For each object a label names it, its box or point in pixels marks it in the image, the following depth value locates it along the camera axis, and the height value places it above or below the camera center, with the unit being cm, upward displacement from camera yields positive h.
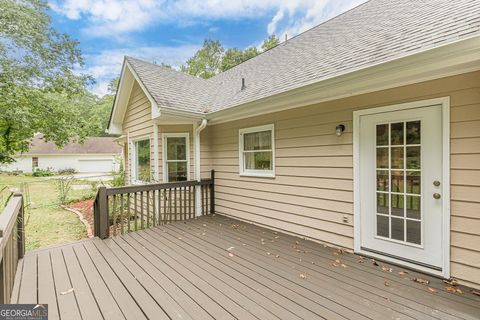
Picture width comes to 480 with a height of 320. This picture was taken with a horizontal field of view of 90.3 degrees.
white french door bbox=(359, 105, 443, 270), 277 -38
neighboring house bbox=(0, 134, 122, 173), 2581 +5
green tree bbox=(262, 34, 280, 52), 1695 +826
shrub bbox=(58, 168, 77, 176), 2408 -134
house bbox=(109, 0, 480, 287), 258 +30
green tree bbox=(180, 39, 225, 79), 2044 +845
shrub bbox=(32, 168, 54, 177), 2345 -140
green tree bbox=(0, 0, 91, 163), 1067 +410
